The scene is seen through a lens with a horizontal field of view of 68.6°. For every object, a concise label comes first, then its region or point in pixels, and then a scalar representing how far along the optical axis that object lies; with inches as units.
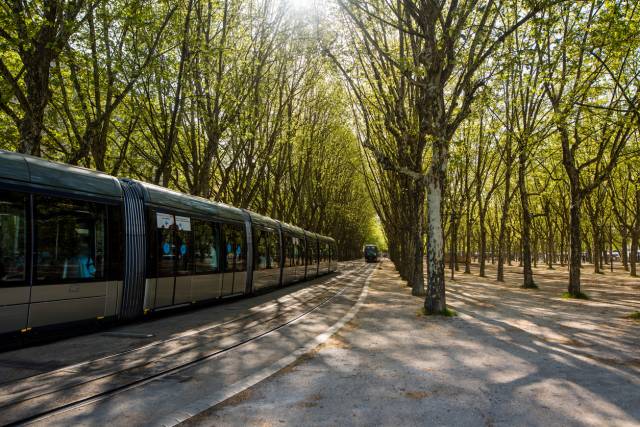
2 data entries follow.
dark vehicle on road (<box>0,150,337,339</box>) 276.2
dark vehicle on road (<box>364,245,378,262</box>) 3083.2
